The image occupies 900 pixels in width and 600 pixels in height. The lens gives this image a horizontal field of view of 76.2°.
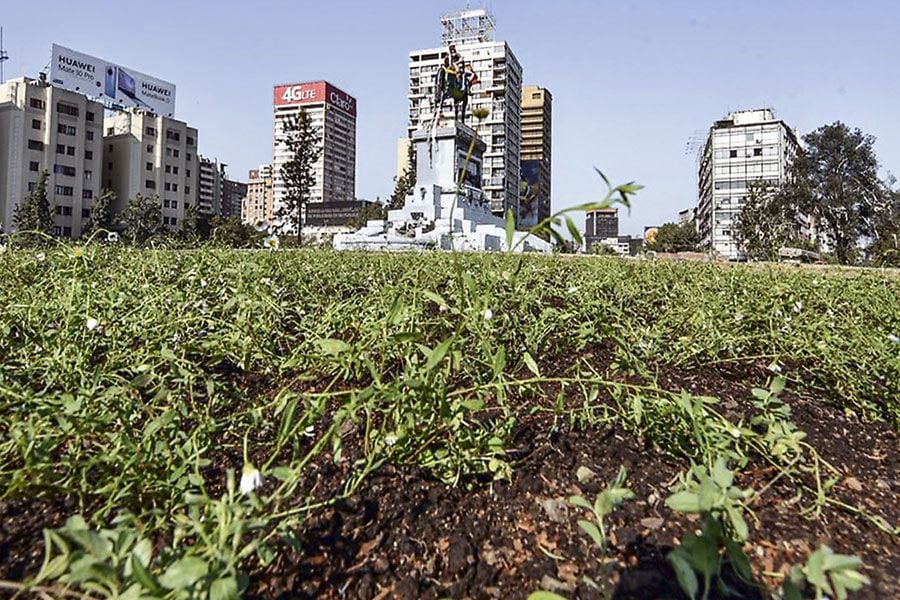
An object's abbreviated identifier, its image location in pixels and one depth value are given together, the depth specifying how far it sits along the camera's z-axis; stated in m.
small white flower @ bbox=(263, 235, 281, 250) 4.41
